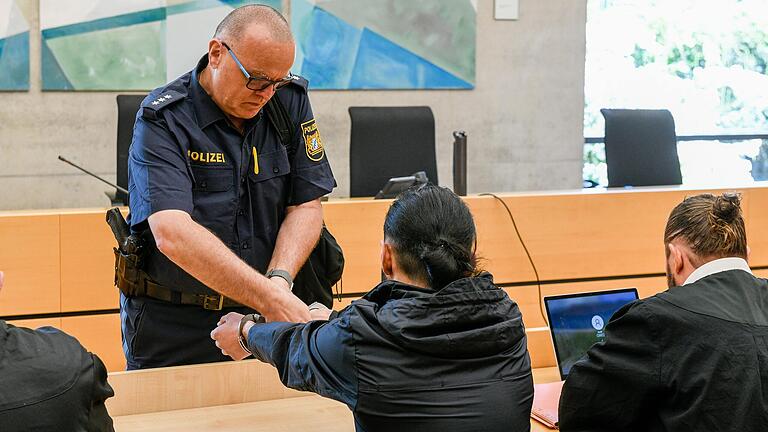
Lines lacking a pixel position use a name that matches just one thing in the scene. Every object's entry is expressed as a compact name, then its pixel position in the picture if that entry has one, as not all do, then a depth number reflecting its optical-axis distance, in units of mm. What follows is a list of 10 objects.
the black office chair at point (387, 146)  4609
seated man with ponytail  1687
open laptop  2506
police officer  2215
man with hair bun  1768
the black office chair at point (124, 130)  4203
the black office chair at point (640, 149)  5055
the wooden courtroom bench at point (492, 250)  3480
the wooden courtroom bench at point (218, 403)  2119
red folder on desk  2180
